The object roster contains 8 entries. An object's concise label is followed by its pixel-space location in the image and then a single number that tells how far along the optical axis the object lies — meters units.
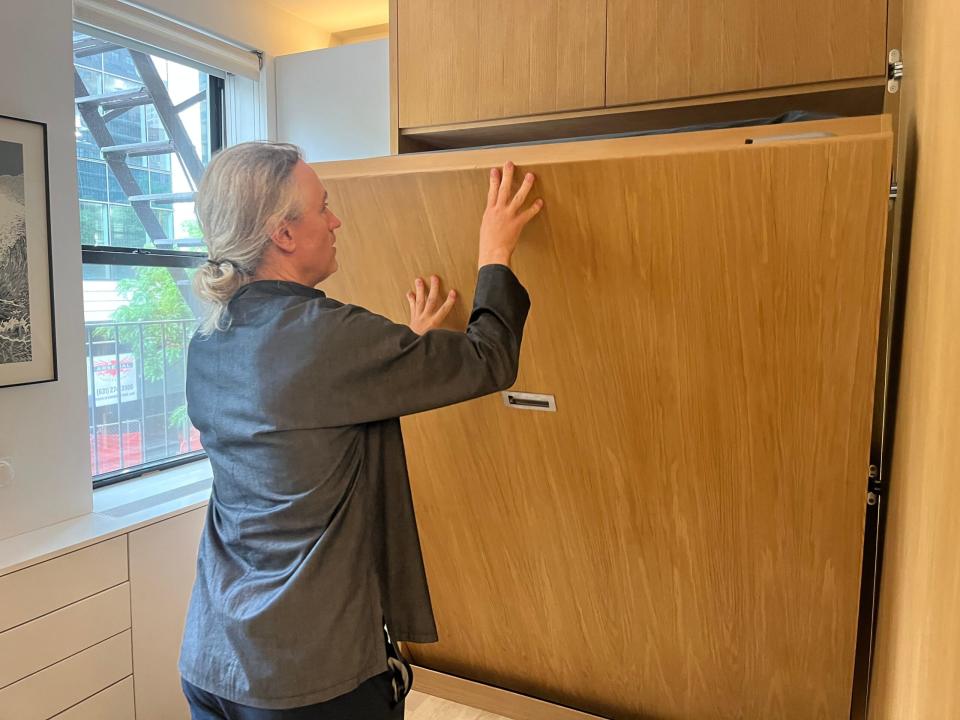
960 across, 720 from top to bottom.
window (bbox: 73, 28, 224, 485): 2.62
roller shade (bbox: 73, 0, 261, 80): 2.44
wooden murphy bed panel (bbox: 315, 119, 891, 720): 1.19
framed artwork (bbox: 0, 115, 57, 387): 2.10
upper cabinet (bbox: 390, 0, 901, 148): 1.33
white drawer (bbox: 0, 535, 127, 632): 1.92
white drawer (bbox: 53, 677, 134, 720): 2.07
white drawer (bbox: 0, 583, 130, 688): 1.91
